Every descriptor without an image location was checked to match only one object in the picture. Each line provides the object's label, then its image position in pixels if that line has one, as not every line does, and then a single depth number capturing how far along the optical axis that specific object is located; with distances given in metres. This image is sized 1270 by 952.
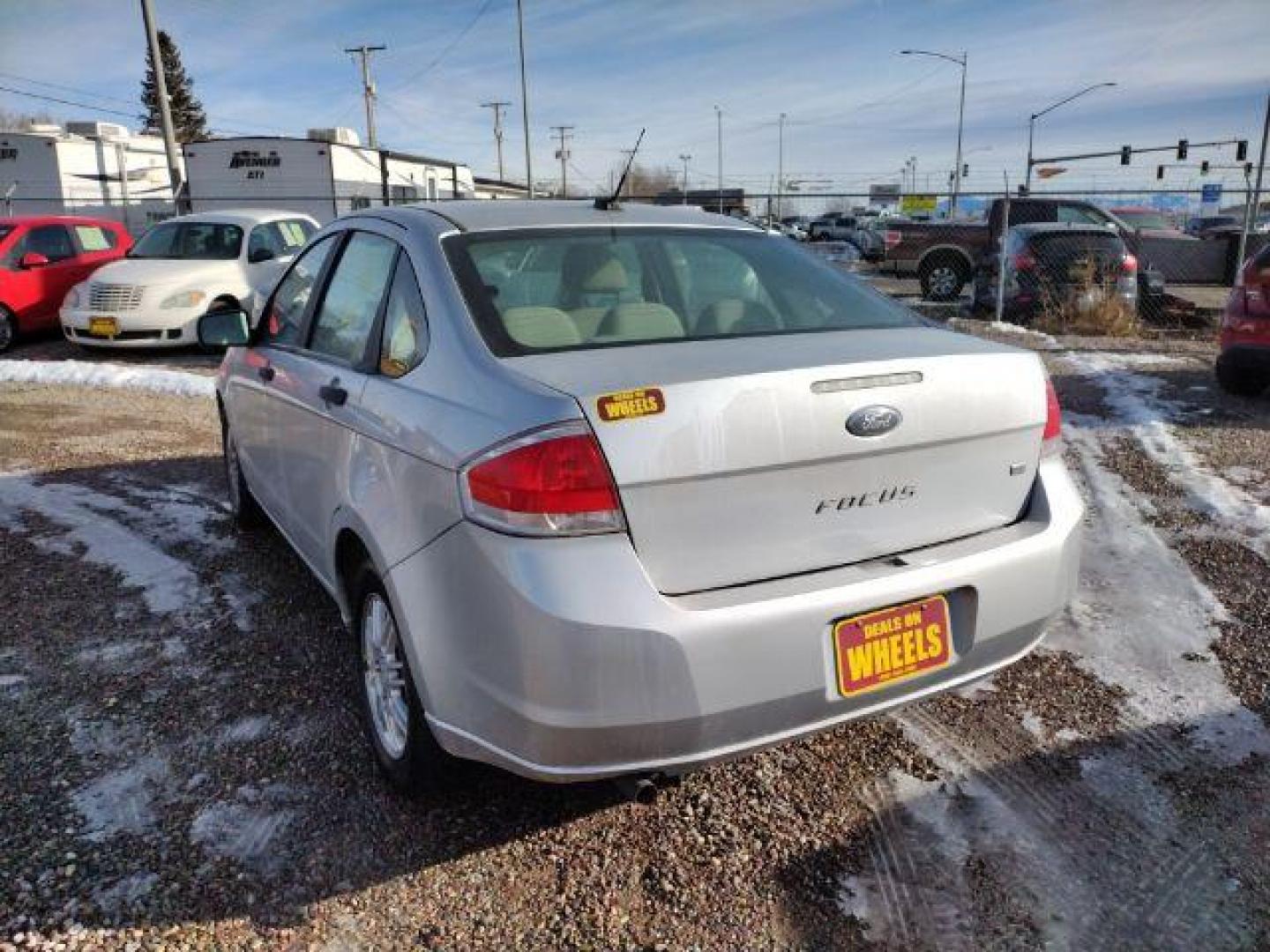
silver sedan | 2.05
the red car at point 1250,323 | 7.27
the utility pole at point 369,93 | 48.13
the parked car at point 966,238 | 16.28
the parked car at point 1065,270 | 12.61
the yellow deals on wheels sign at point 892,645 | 2.24
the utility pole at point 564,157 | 61.34
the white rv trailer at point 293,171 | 24.12
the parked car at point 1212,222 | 39.49
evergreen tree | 63.84
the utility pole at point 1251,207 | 12.80
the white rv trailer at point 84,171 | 28.61
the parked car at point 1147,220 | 20.56
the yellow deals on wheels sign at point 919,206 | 33.12
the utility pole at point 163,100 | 19.27
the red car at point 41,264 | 11.66
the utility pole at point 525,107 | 34.59
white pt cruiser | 10.80
